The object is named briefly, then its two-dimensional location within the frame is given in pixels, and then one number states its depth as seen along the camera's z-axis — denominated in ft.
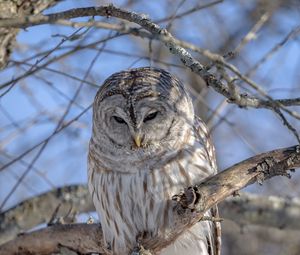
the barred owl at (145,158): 29.35
